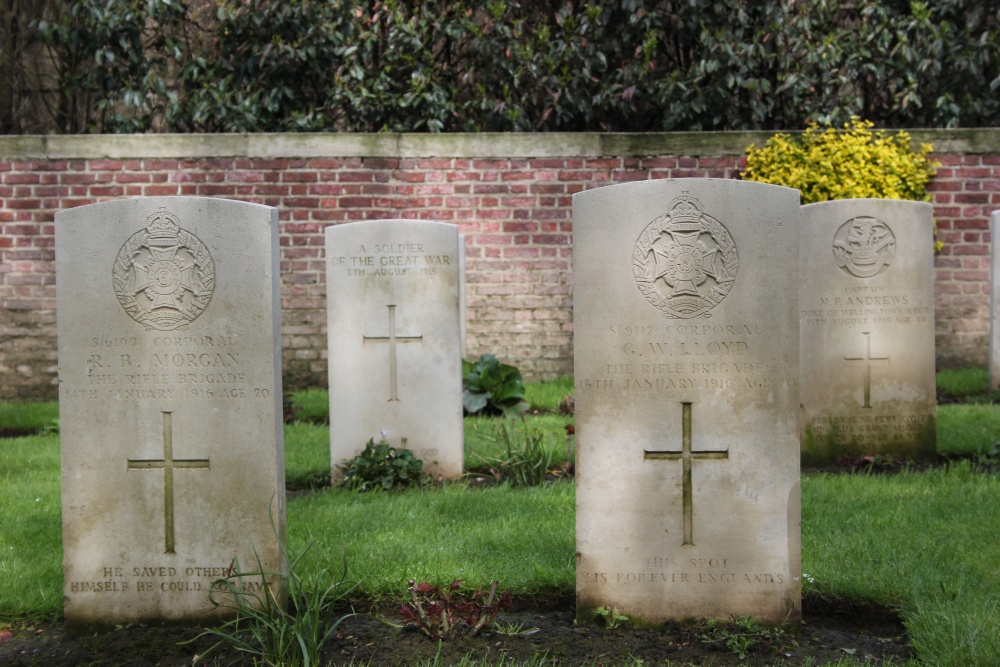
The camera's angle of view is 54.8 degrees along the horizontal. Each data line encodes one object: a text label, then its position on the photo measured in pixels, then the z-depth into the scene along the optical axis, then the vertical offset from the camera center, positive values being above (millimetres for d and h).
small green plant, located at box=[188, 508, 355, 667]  3004 -957
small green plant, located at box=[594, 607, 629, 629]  3387 -1039
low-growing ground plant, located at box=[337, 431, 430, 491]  5512 -837
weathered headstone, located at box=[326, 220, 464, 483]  5887 -85
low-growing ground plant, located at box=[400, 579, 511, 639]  3230 -979
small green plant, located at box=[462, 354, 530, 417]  7688 -534
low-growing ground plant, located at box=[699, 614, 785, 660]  3172 -1066
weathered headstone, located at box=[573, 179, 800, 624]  3367 -279
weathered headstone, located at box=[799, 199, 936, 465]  5898 -71
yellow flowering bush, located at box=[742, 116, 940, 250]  8602 +1387
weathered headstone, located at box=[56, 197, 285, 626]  3422 -264
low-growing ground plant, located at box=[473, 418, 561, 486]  5523 -813
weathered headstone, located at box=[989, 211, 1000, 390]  7855 +54
